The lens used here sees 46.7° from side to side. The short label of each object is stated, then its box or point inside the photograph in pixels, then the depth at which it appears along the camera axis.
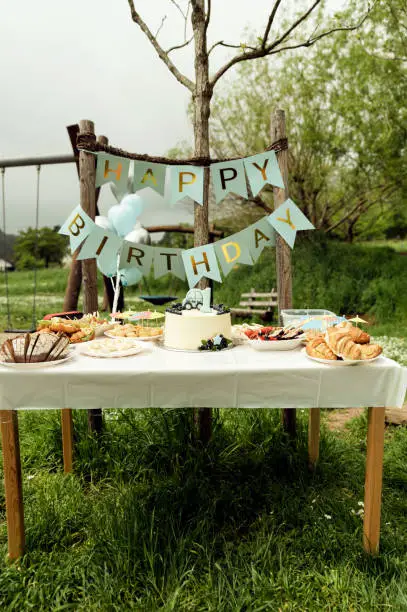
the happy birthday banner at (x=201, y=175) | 3.36
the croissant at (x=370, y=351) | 2.15
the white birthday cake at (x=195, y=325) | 2.46
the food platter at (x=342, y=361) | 2.12
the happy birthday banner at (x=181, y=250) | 3.15
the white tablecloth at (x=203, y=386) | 2.10
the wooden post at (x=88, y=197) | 3.20
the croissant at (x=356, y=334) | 2.27
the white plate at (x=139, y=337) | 2.69
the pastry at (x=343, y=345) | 2.13
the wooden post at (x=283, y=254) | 3.38
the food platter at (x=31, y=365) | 2.10
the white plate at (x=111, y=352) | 2.31
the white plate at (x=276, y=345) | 2.46
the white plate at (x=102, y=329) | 2.89
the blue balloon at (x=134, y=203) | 4.89
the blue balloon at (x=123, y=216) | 4.88
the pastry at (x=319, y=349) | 2.19
